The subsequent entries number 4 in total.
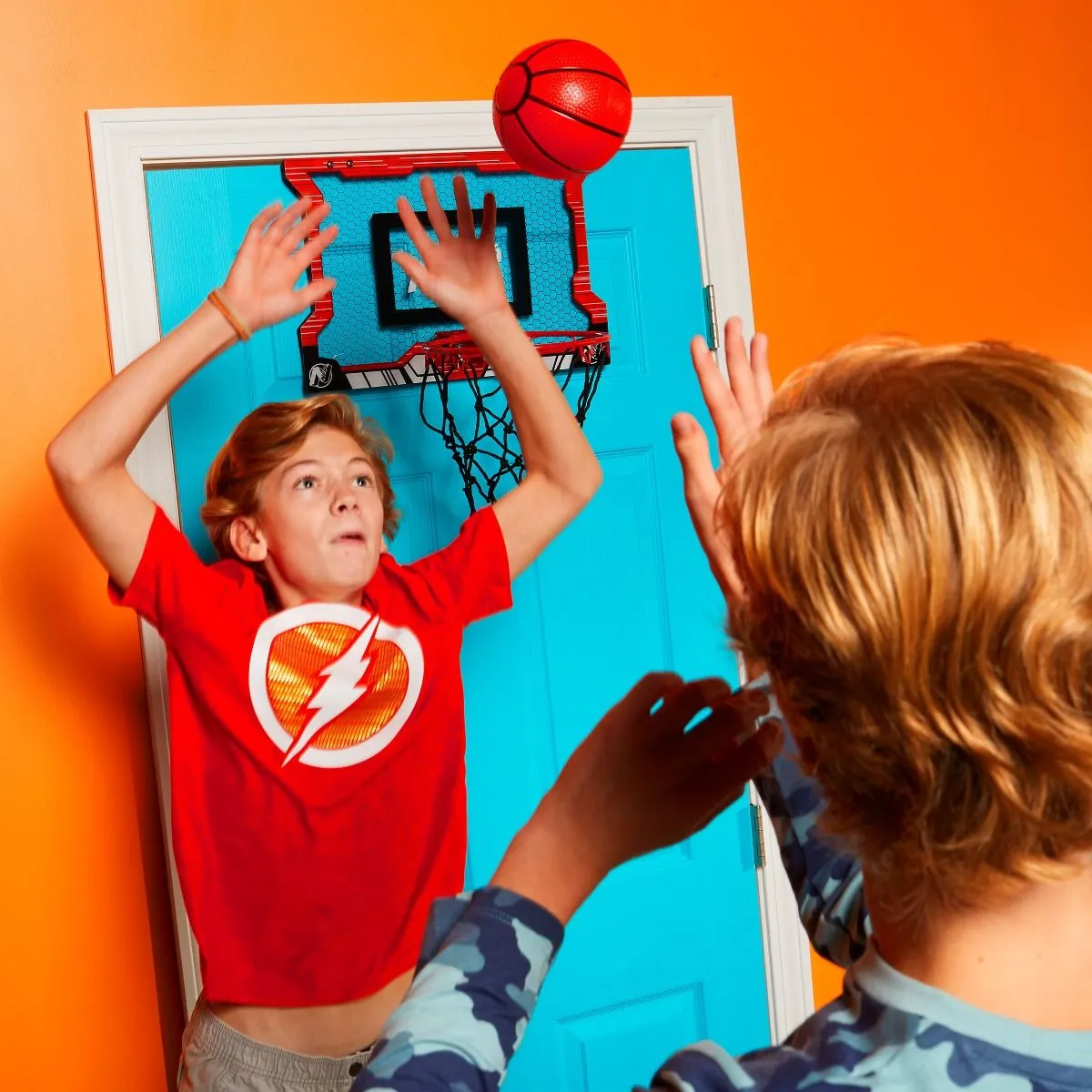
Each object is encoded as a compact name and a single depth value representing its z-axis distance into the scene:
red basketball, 1.68
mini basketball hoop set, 2.15
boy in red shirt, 1.69
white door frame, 2.00
